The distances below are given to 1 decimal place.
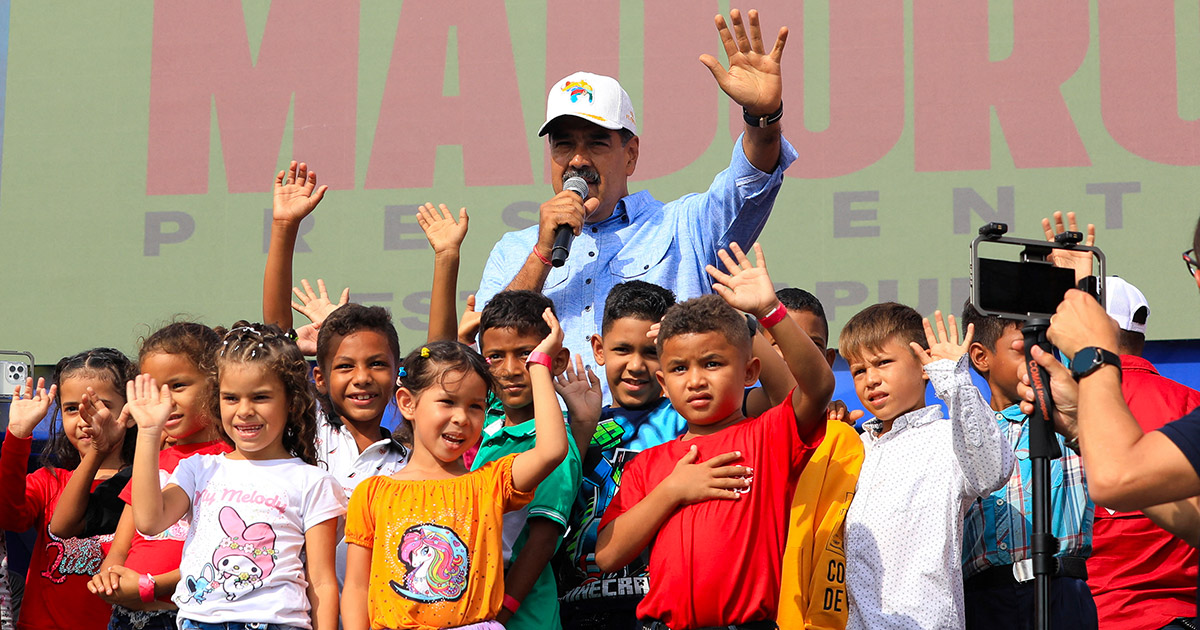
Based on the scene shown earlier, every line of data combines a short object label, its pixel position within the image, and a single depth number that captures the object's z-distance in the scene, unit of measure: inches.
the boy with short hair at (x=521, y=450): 212.8
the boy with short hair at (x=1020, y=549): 210.2
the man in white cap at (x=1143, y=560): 217.9
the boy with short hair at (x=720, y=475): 197.6
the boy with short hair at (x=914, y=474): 199.8
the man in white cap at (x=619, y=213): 274.7
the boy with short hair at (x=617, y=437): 227.5
